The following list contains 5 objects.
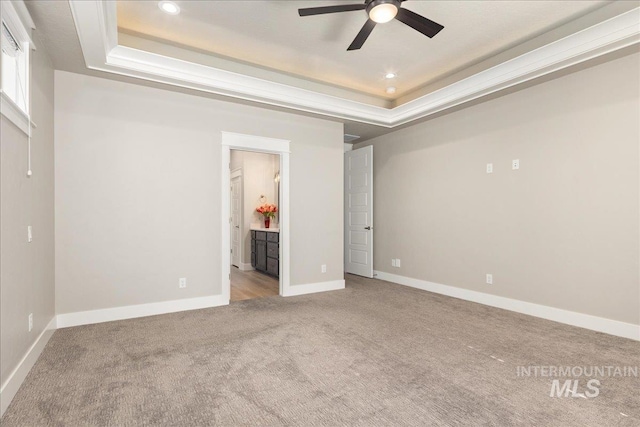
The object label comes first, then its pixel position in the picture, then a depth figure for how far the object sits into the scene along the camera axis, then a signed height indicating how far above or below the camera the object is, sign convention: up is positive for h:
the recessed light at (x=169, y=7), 2.97 +1.88
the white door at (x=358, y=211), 5.88 +0.03
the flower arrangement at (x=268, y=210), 6.80 +0.05
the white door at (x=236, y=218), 7.07 -0.14
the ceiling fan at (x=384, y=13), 2.48 +1.54
